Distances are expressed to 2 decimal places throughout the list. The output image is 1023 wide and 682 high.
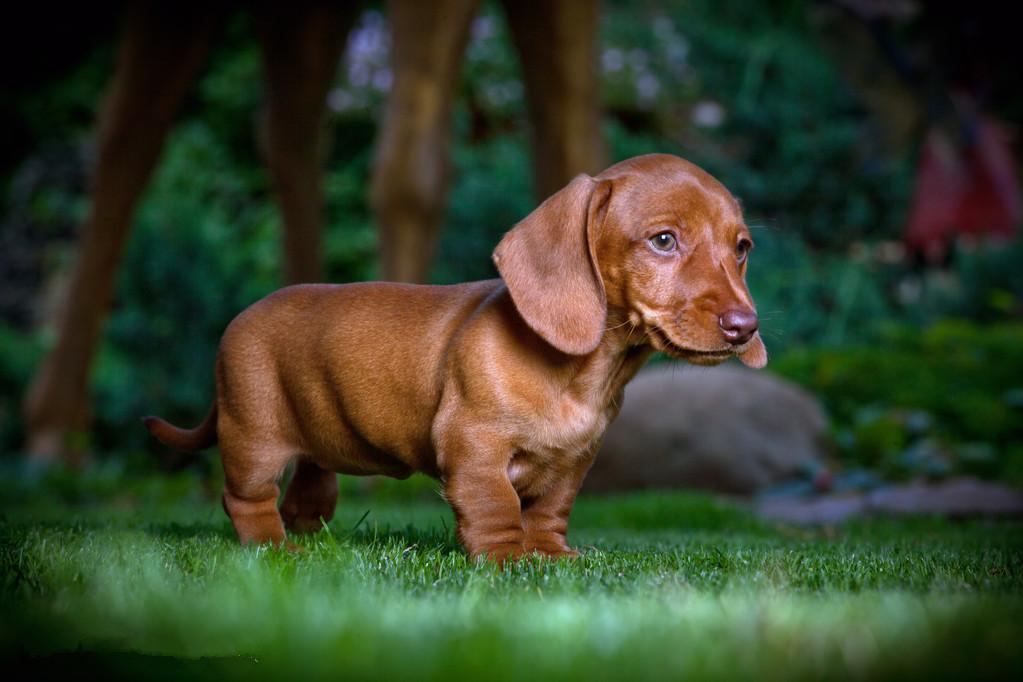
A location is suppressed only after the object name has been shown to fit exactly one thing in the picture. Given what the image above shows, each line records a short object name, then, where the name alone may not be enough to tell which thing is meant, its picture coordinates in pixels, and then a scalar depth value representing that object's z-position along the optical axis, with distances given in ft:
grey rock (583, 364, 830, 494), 24.77
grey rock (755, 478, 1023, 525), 19.60
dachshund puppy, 8.80
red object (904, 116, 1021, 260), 33.24
